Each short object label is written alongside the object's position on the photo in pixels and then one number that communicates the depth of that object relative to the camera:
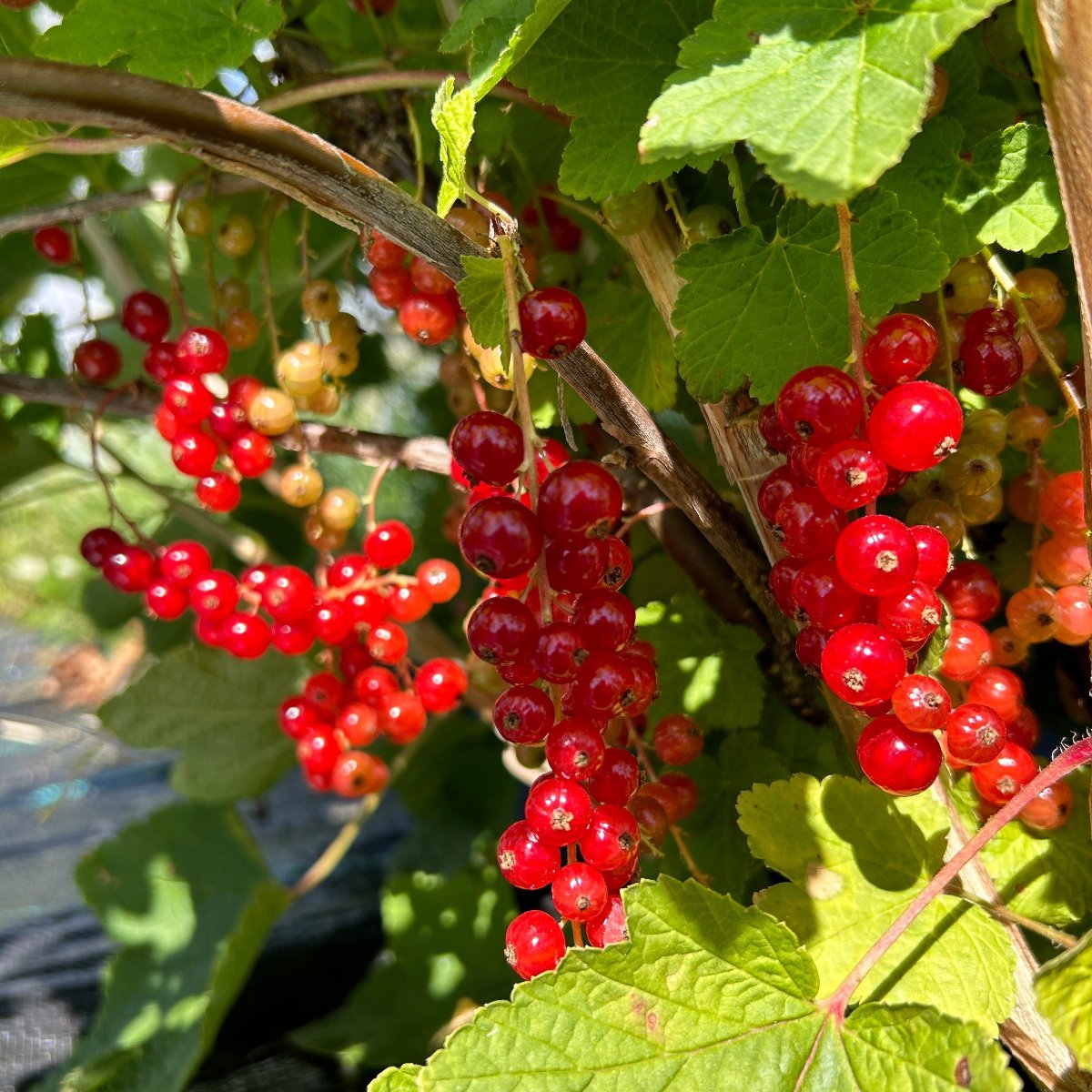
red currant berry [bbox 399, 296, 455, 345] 0.19
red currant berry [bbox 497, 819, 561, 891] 0.15
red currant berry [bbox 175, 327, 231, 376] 0.22
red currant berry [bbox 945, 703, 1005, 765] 0.15
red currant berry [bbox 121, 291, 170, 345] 0.24
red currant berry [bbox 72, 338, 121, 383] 0.25
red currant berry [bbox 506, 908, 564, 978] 0.15
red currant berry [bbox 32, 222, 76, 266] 0.25
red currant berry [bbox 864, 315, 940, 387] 0.15
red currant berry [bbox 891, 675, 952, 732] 0.14
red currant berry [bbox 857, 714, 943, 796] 0.14
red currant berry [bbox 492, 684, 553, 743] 0.15
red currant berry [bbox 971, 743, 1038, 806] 0.16
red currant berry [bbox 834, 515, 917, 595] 0.14
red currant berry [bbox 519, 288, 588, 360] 0.14
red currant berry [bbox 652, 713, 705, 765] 0.19
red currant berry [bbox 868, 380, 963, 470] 0.14
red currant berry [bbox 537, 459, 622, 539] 0.14
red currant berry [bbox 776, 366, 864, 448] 0.14
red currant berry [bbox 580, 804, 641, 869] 0.15
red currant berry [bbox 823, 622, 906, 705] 0.14
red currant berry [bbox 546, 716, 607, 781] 0.14
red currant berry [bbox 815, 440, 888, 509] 0.14
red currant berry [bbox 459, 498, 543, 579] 0.13
